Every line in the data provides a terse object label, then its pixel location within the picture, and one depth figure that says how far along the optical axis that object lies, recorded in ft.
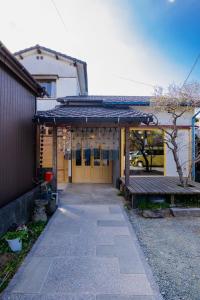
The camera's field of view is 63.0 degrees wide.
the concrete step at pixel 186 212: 15.11
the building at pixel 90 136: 21.54
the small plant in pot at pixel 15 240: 9.52
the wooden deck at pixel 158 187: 16.61
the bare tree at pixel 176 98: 19.00
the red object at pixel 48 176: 16.64
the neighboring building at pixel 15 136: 11.18
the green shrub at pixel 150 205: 16.04
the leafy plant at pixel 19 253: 7.66
